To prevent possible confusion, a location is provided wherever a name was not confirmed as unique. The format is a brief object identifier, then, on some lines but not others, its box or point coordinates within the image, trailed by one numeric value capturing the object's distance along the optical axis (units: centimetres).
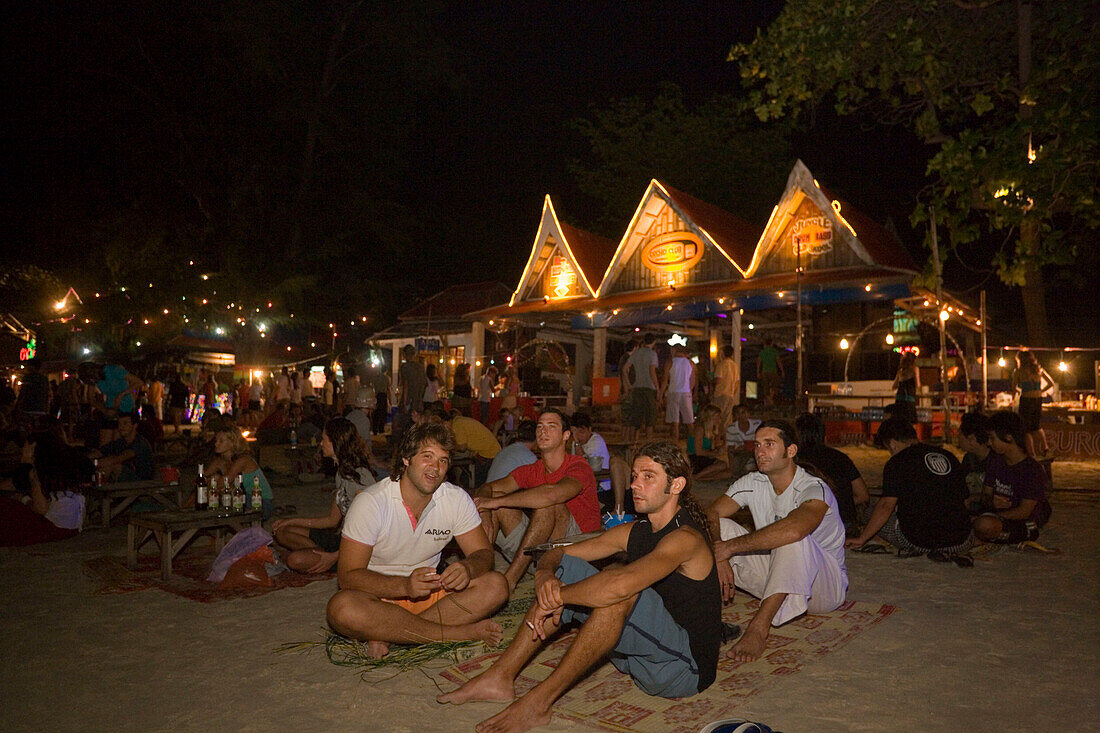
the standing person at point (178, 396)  2527
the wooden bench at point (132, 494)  855
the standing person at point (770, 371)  2216
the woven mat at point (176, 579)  623
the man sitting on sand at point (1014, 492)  755
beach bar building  1652
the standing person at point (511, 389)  1936
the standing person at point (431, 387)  1767
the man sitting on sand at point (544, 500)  579
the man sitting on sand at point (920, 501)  685
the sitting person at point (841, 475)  714
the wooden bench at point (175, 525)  654
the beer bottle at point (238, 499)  712
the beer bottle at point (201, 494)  713
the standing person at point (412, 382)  1634
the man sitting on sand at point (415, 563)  443
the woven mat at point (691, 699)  379
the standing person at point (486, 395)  1991
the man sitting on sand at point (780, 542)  473
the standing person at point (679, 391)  1584
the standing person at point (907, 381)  1696
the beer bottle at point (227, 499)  705
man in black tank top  362
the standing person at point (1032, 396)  1529
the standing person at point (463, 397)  1778
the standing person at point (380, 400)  2225
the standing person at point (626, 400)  1580
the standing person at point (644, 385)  1565
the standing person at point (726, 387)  1603
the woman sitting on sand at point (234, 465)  735
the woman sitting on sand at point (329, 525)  635
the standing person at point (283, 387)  2734
